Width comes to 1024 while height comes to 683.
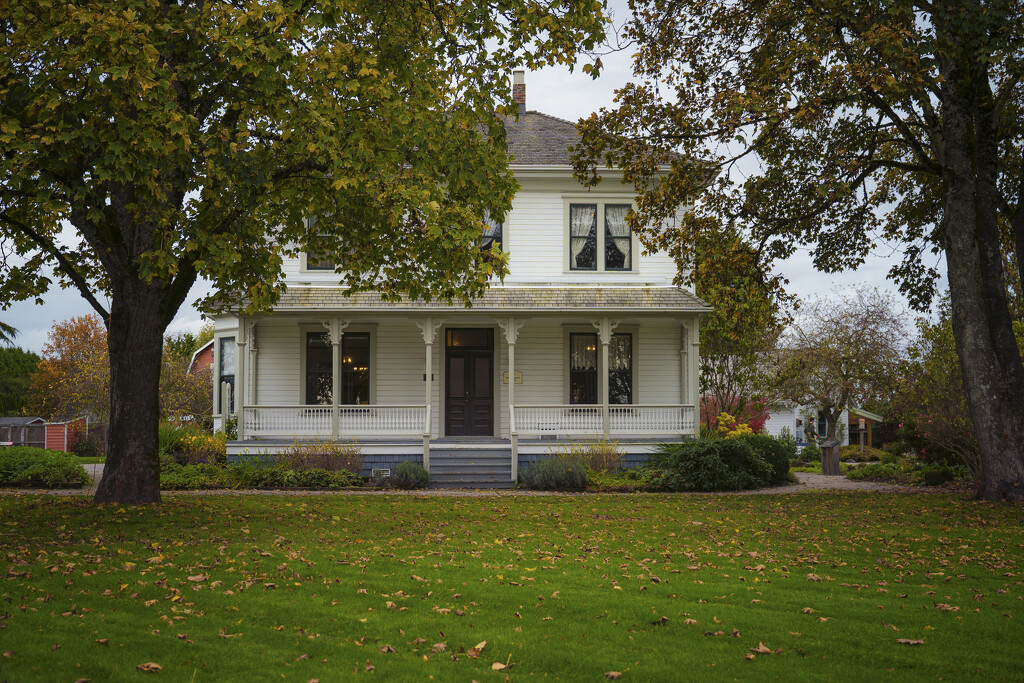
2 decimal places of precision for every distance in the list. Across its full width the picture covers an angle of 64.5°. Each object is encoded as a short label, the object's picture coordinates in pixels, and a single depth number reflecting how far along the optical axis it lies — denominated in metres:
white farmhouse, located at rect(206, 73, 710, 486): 20.39
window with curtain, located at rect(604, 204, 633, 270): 21.48
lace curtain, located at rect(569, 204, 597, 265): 21.53
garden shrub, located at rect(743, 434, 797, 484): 20.16
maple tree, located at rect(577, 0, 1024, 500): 12.46
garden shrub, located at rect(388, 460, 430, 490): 17.88
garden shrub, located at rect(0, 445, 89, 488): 17.36
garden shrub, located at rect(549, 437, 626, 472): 18.56
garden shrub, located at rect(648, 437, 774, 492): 17.84
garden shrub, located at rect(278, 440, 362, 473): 18.34
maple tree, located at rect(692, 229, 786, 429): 16.31
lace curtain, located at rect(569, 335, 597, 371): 21.66
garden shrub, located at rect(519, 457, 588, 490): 17.58
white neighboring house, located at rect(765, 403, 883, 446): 41.19
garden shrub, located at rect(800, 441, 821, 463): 32.09
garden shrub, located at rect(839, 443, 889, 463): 29.49
